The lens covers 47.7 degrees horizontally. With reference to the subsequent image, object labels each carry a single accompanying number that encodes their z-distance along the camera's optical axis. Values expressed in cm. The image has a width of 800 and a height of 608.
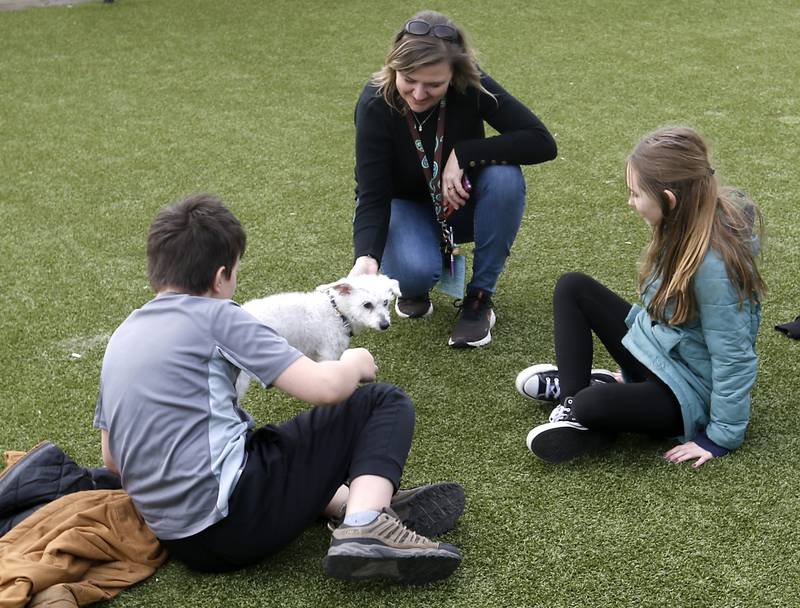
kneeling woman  343
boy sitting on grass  206
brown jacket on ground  204
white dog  319
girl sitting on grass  254
